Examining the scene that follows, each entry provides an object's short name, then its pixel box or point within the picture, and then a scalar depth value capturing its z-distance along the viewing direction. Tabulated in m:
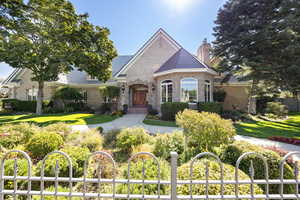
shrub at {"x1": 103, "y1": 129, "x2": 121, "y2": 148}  5.76
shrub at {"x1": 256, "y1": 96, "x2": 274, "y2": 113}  17.61
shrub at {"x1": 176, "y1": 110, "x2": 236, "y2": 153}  4.10
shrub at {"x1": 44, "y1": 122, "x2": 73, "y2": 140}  5.84
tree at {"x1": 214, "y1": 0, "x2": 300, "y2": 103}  9.98
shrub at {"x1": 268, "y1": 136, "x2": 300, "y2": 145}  6.30
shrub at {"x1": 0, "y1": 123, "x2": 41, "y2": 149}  4.71
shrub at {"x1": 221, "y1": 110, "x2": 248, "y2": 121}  12.45
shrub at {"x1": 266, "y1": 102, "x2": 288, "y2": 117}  15.01
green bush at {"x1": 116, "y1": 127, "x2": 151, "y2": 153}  4.99
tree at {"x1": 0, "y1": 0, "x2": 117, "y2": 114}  11.30
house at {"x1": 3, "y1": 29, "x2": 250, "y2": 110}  12.29
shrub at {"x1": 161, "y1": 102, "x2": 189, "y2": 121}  11.42
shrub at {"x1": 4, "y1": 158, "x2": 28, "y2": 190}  2.72
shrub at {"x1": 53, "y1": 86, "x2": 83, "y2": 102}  16.72
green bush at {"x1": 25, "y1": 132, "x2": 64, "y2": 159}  4.18
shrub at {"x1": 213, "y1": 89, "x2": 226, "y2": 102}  16.36
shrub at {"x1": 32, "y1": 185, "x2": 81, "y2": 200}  2.34
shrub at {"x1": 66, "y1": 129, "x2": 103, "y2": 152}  4.88
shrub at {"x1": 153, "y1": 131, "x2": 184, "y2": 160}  4.49
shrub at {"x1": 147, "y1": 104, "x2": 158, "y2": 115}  13.87
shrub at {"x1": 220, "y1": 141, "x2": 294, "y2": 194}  2.82
